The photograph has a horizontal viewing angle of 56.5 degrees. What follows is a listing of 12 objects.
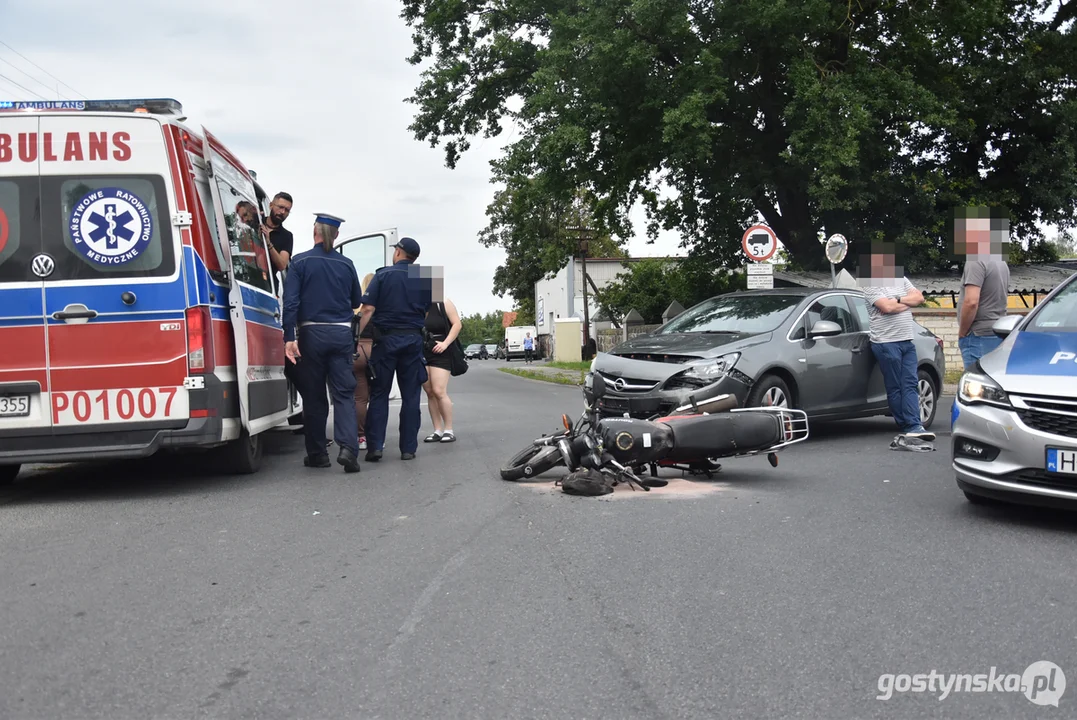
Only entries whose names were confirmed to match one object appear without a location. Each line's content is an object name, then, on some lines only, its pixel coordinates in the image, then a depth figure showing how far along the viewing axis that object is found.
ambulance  6.72
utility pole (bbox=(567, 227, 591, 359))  34.38
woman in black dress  9.76
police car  5.20
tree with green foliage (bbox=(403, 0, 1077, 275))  20.59
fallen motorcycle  6.80
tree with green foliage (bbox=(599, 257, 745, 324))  46.53
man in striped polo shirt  8.92
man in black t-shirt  9.58
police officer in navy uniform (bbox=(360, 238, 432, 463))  8.77
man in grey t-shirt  8.31
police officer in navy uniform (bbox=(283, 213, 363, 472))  8.02
